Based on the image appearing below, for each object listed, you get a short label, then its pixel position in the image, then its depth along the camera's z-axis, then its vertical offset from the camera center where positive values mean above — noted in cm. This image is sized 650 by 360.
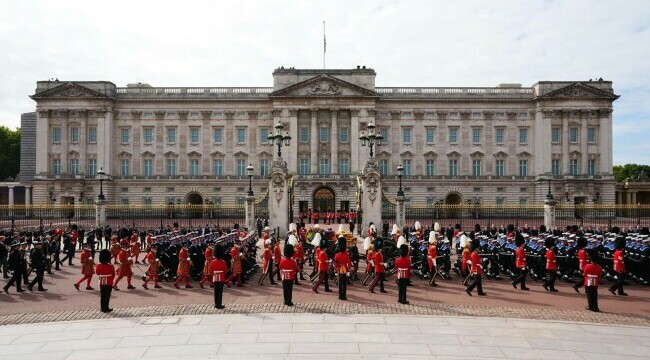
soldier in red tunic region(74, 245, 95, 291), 1608 -263
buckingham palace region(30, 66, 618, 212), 6106 +569
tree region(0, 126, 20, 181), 8556 +512
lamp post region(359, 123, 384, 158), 3065 +296
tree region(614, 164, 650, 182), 11056 +331
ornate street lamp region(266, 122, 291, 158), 3128 +297
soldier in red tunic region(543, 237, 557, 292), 1595 -258
